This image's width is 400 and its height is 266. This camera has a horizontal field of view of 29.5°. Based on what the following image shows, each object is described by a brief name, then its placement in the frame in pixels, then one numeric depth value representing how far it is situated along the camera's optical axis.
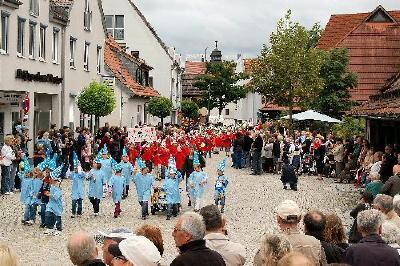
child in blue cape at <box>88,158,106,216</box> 18.03
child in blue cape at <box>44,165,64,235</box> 15.55
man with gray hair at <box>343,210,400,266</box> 7.26
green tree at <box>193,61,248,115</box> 80.38
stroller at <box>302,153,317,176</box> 31.56
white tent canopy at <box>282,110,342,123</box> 36.25
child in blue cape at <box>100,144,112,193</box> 21.19
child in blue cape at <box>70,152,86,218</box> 17.64
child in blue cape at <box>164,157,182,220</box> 18.17
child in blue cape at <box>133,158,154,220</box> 18.02
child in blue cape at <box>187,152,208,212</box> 18.90
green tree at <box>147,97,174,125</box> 52.00
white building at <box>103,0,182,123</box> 59.19
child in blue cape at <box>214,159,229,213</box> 19.25
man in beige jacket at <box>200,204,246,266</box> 7.52
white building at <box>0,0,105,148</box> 28.88
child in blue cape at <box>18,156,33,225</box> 16.36
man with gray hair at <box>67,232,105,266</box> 6.52
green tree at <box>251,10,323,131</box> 43.97
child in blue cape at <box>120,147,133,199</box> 21.69
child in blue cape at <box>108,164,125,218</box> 17.98
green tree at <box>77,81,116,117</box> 32.91
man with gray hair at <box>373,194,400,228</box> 9.47
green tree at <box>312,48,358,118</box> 45.94
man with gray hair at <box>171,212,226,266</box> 6.45
